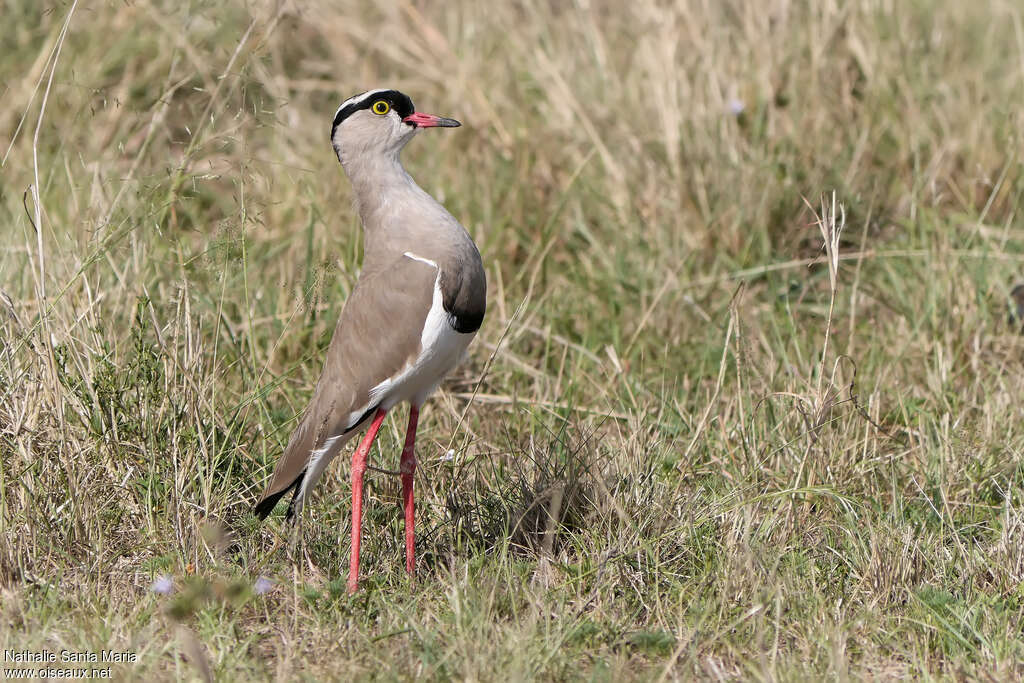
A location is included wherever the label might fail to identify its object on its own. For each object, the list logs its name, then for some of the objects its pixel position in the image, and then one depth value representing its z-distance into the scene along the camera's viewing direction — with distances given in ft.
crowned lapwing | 23.85
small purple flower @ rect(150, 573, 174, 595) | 21.76
